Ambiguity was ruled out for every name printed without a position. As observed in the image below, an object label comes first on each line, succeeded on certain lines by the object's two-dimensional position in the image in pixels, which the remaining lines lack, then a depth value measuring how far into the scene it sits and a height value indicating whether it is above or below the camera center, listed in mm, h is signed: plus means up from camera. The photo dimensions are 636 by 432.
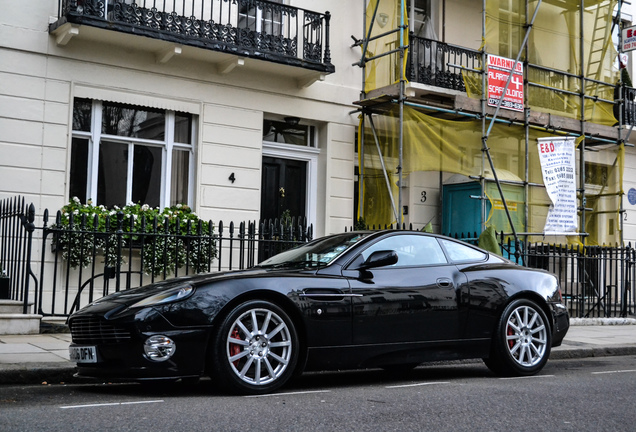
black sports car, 6078 -564
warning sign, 15492 +3563
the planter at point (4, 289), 10367 -608
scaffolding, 14789 +3190
